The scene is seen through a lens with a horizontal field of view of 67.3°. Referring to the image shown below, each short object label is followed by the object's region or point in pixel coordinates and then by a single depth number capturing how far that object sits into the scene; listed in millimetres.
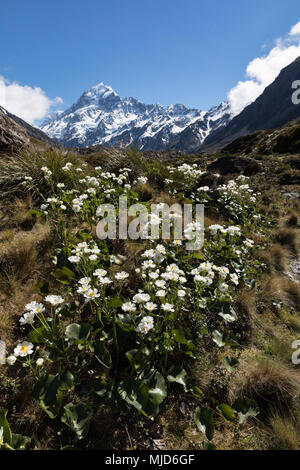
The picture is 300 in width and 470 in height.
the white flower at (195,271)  2821
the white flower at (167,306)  2025
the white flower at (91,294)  2111
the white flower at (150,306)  2038
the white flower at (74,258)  2483
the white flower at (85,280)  2322
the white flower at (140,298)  2111
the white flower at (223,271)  2848
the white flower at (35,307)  1937
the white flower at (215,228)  3730
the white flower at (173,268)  2523
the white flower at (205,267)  2832
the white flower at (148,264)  2475
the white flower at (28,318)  1939
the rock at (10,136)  7203
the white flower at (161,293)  2200
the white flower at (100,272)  2453
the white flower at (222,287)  2693
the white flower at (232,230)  3678
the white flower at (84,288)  2137
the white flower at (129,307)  2094
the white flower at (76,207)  3572
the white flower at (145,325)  1947
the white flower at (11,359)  1712
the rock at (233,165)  11338
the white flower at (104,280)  2268
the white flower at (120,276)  2385
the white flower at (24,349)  1772
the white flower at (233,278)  2970
